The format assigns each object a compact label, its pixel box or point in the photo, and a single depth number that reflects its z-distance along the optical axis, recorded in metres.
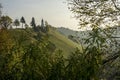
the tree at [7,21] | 72.32
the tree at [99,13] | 7.89
